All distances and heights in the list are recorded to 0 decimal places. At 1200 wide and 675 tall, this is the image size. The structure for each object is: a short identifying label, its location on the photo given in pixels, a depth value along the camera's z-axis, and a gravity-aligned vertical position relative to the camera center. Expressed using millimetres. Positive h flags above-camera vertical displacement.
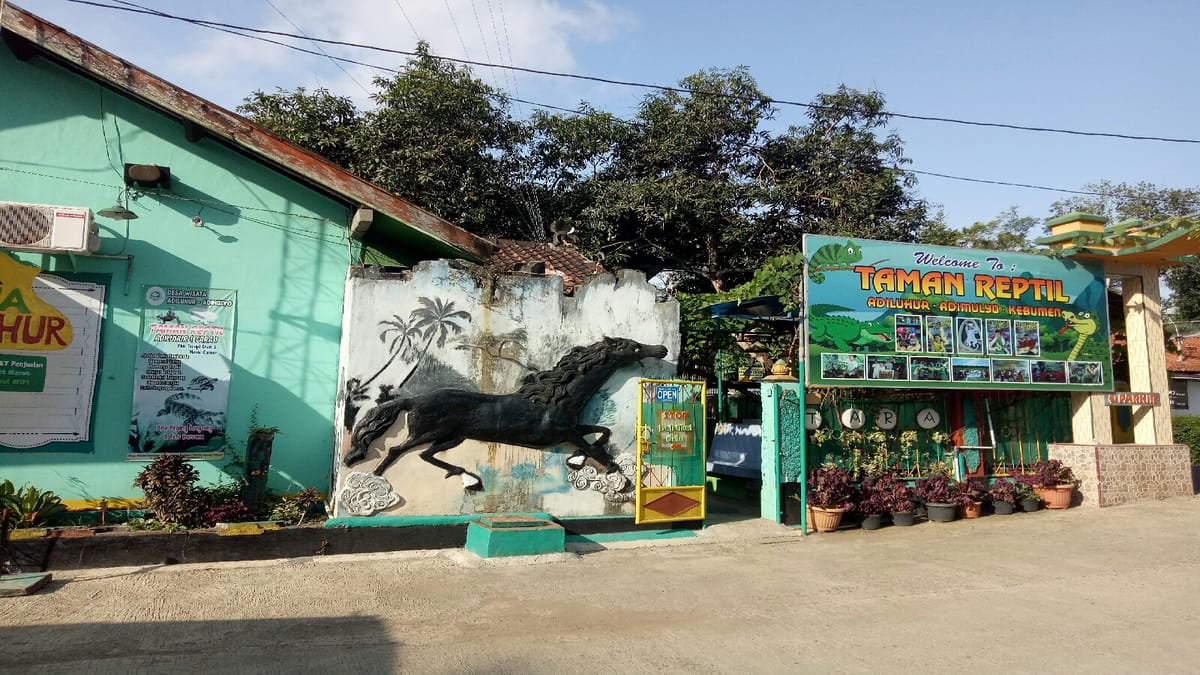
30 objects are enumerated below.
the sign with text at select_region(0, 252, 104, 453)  8203 +685
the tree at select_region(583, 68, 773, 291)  19578 +6544
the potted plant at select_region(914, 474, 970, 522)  10875 -993
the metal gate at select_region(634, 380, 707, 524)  9594 -311
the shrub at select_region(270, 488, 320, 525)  8407 -991
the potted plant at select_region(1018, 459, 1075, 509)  11617 -788
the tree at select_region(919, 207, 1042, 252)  22425 +7504
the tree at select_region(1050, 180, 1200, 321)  27734 +8932
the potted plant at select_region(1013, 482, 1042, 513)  11531 -1030
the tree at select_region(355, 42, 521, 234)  18047 +7044
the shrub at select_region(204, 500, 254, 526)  7996 -1012
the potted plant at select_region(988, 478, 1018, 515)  11344 -1020
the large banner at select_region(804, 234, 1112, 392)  10758 +1738
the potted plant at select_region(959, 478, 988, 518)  11078 -997
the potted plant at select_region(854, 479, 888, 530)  10505 -1101
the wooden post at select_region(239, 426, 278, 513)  8414 -530
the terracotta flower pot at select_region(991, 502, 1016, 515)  11359 -1188
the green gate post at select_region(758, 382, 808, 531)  10516 -129
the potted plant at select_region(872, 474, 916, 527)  10641 -1024
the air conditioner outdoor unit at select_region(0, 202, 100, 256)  7797 +2036
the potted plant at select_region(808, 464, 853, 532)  10227 -951
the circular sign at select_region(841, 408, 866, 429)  10992 +178
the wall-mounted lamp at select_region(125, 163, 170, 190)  8727 +2917
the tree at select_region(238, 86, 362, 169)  18750 +7855
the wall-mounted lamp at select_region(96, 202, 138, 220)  8109 +2290
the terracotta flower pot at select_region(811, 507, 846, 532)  10195 -1242
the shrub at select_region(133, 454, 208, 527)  7797 -786
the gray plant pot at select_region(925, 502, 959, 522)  10859 -1199
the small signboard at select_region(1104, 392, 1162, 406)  12281 +588
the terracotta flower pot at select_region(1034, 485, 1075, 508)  11594 -1005
